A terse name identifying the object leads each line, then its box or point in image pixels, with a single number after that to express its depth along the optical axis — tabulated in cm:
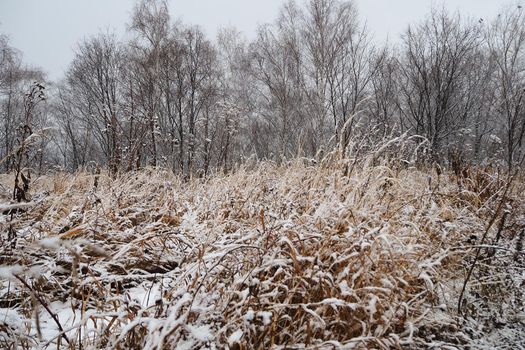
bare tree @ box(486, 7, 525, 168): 1229
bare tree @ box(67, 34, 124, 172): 1762
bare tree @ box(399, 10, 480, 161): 982
